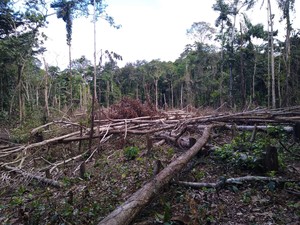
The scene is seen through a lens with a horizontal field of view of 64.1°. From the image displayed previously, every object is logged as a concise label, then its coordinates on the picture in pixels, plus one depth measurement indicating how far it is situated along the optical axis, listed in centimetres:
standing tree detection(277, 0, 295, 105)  1889
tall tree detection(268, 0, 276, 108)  1950
